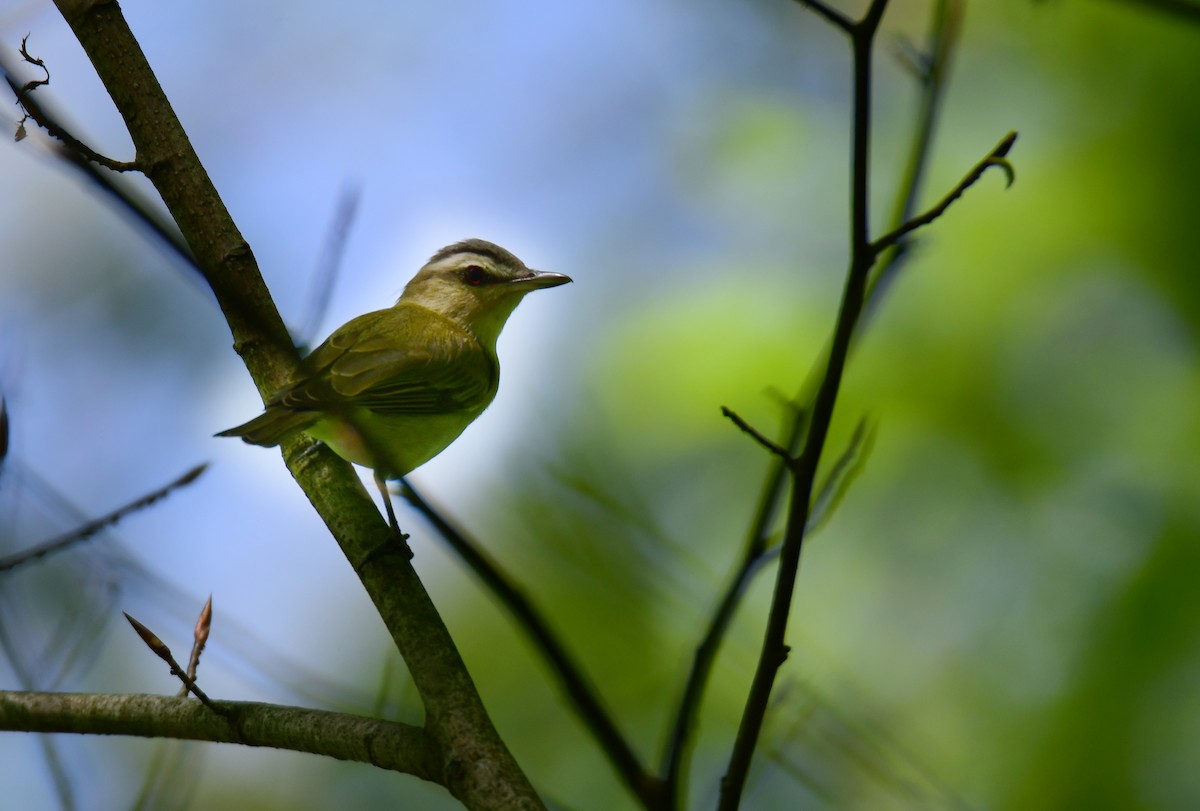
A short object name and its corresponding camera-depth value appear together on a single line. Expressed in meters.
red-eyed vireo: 6.01
